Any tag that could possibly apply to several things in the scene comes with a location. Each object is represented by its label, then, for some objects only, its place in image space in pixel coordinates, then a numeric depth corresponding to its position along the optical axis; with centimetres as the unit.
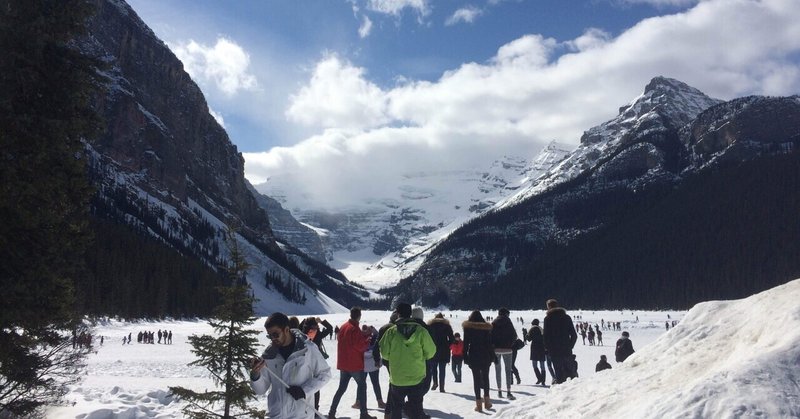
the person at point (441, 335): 1105
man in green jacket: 709
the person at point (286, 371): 539
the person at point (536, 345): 1379
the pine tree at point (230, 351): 756
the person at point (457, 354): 1583
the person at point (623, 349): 1316
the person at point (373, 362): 1002
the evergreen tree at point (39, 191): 803
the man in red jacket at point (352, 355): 930
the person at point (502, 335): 1195
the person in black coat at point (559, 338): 1075
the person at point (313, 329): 1084
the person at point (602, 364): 1310
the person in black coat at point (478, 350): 975
